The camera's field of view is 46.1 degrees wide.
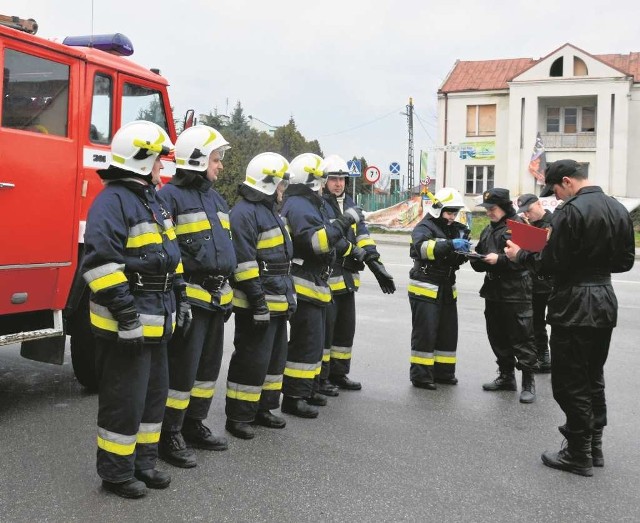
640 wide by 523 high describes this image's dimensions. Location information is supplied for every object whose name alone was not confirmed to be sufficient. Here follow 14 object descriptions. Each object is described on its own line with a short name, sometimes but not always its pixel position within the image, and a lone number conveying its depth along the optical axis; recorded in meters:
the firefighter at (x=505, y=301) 6.42
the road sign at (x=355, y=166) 20.85
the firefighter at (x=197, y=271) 4.58
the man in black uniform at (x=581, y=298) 4.52
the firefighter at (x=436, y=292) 6.59
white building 38.66
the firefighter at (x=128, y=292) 3.85
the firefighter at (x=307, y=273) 5.64
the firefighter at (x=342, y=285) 6.22
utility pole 52.78
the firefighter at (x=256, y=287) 5.04
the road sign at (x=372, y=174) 27.12
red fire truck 4.93
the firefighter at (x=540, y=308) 7.11
